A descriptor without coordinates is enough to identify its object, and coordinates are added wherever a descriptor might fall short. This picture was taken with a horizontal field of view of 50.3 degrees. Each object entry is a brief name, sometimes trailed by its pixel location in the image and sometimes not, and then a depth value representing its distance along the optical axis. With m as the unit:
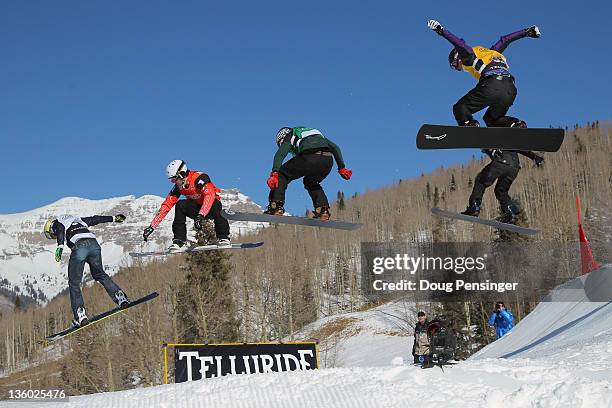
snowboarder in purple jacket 8.63
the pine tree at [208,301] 39.91
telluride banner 14.74
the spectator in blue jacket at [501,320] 19.98
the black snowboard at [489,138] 8.45
